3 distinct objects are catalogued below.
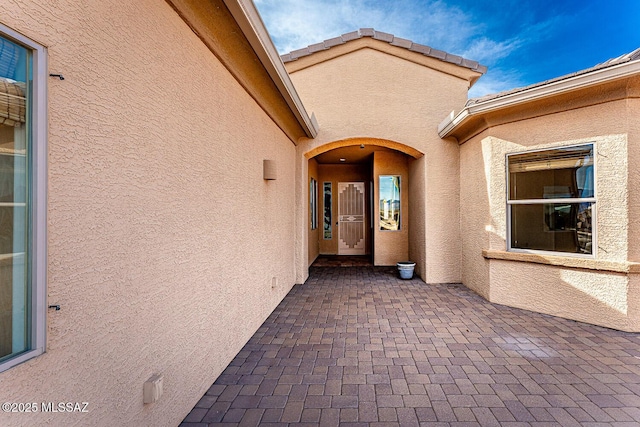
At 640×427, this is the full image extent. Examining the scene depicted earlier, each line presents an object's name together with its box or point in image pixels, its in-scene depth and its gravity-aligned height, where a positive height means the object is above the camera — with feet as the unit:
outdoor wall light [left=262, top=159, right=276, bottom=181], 14.67 +2.39
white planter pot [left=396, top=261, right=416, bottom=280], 23.27 -4.33
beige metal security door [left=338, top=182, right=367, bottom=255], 36.88 -0.46
